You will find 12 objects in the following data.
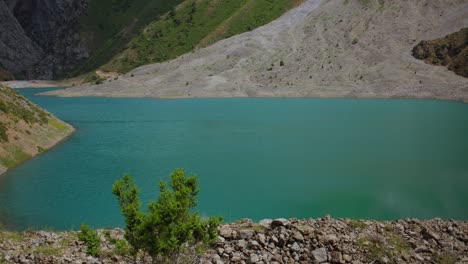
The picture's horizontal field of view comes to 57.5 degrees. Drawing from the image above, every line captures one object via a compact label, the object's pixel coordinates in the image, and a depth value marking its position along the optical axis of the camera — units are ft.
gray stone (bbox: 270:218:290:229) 50.49
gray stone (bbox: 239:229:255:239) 49.39
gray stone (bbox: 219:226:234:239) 49.78
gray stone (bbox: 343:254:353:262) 46.47
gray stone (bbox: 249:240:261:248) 47.78
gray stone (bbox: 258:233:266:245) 48.33
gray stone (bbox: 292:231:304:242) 48.34
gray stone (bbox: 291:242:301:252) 47.52
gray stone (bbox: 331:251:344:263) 46.42
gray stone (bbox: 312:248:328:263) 46.44
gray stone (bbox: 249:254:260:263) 45.63
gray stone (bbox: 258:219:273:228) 52.38
